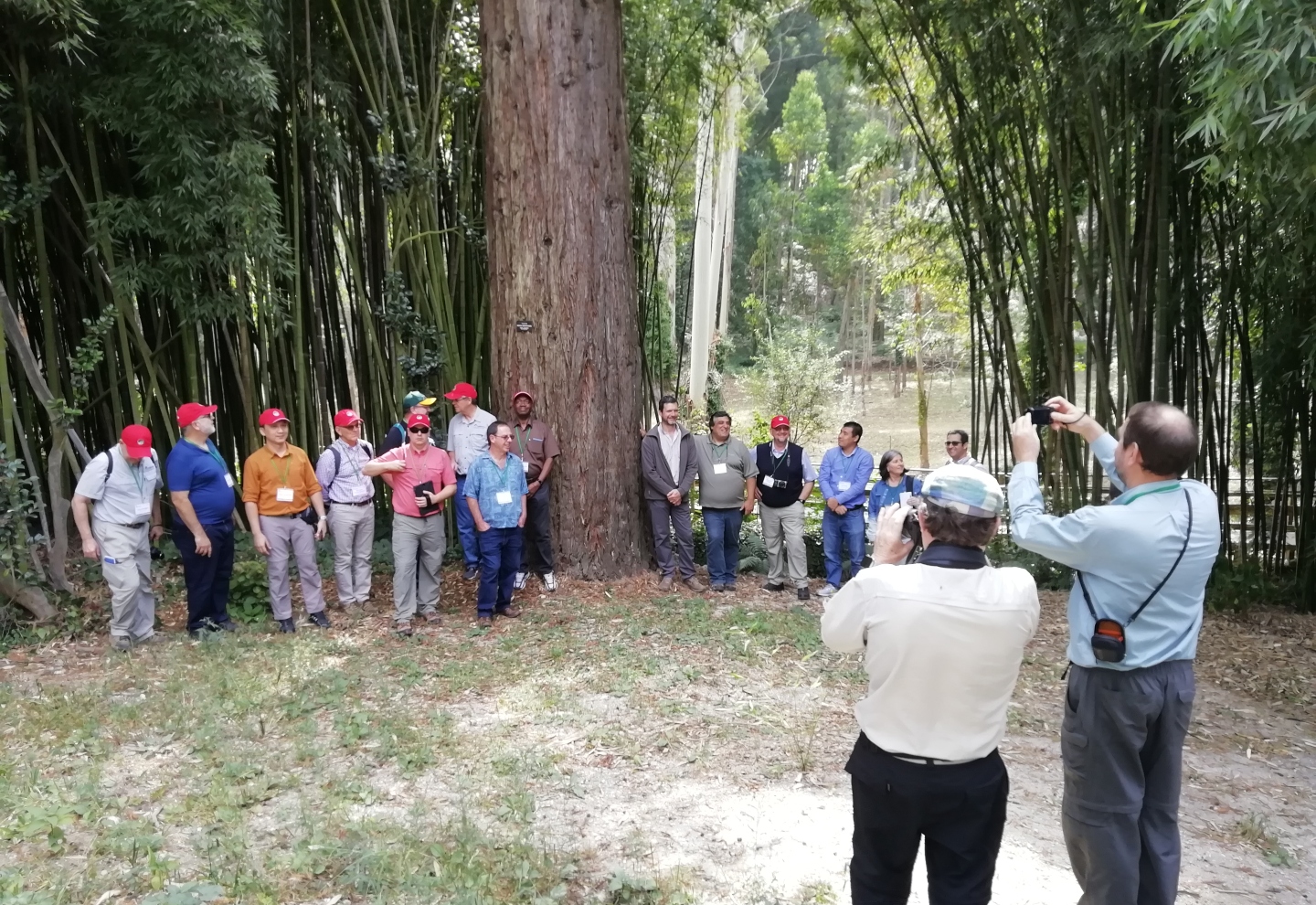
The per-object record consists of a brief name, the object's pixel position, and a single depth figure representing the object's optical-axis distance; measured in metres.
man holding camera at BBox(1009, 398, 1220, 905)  1.81
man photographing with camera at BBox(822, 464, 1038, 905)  1.54
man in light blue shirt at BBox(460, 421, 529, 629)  4.80
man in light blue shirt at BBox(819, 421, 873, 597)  5.68
